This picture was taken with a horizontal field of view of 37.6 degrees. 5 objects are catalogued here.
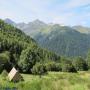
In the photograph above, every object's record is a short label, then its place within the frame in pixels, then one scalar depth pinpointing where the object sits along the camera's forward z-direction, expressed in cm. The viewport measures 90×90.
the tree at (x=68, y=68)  5878
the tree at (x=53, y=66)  5646
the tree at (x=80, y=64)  7181
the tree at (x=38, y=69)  5152
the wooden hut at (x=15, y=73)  3758
